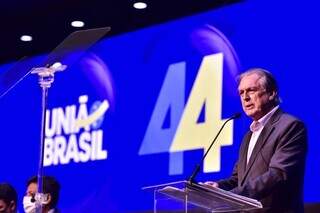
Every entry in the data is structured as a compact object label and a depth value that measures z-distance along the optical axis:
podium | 4.55
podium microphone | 4.53
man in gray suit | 4.85
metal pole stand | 5.03
